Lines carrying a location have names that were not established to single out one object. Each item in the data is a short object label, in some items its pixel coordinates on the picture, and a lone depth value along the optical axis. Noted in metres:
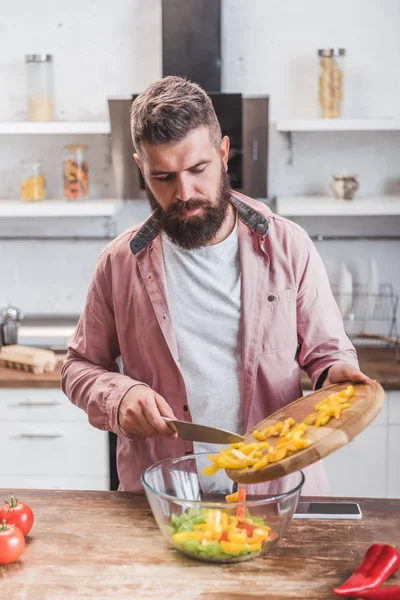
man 1.90
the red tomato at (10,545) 1.49
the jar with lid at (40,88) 3.50
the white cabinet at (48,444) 3.29
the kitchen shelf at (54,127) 3.36
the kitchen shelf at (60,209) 3.41
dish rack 3.58
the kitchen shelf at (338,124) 3.29
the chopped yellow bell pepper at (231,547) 1.46
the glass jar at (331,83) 3.38
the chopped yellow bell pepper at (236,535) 1.45
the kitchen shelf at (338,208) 3.35
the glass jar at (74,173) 3.55
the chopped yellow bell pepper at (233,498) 1.58
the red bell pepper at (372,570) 1.38
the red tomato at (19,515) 1.59
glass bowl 1.45
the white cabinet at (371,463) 3.19
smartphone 1.68
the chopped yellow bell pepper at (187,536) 1.47
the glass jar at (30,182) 3.60
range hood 3.36
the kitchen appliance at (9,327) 3.64
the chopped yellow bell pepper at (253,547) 1.47
